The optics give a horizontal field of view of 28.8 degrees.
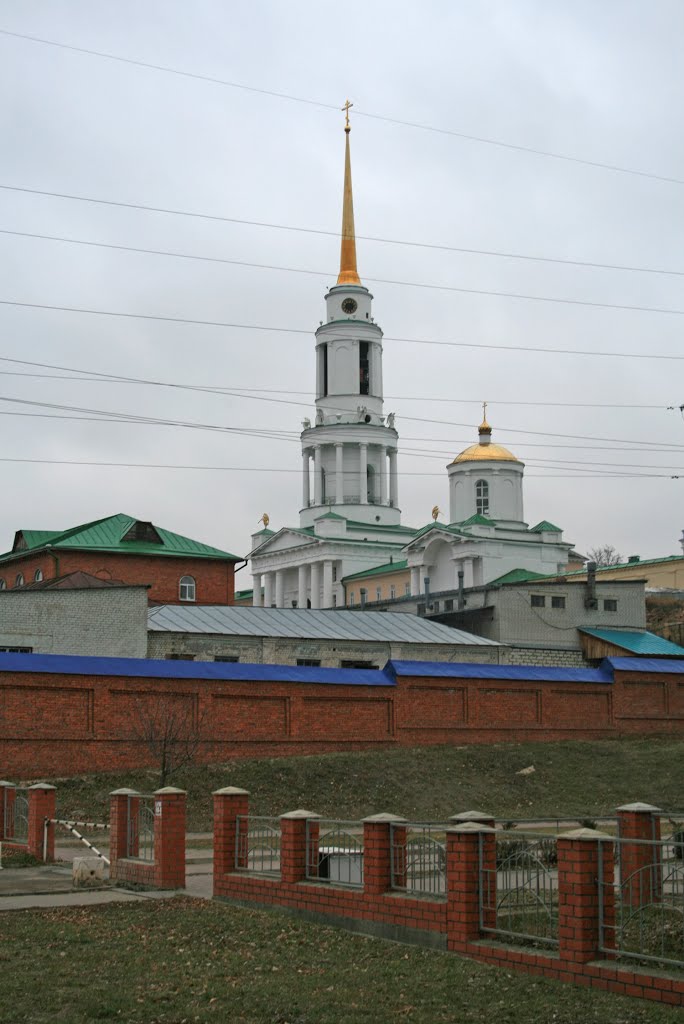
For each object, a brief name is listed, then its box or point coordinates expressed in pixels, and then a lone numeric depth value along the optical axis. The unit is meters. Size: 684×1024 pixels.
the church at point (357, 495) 78.38
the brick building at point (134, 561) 54.97
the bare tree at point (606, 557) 114.25
